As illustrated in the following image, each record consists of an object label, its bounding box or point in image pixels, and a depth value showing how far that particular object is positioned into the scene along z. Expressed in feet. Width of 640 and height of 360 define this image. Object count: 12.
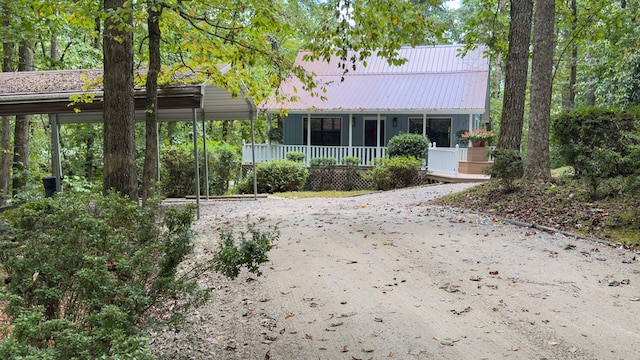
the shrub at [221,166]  52.80
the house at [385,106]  64.69
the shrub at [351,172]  62.39
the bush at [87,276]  7.31
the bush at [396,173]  53.42
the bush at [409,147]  59.57
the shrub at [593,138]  24.89
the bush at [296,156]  64.69
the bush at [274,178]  54.03
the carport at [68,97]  29.40
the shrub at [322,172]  62.80
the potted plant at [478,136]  57.90
